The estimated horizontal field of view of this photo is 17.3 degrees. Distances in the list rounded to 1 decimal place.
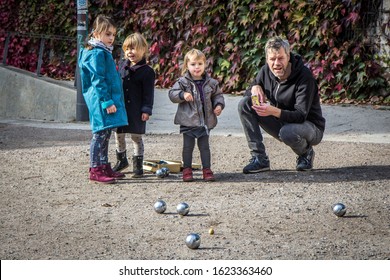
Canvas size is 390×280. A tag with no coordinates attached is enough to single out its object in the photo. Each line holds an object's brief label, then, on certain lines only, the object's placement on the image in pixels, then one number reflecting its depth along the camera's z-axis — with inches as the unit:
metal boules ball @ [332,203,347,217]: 361.4
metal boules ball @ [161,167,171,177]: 458.7
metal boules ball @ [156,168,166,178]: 456.5
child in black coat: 455.2
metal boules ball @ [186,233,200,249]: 315.8
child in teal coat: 440.3
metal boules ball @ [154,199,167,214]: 373.1
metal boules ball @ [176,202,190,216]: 367.6
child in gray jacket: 443.5
